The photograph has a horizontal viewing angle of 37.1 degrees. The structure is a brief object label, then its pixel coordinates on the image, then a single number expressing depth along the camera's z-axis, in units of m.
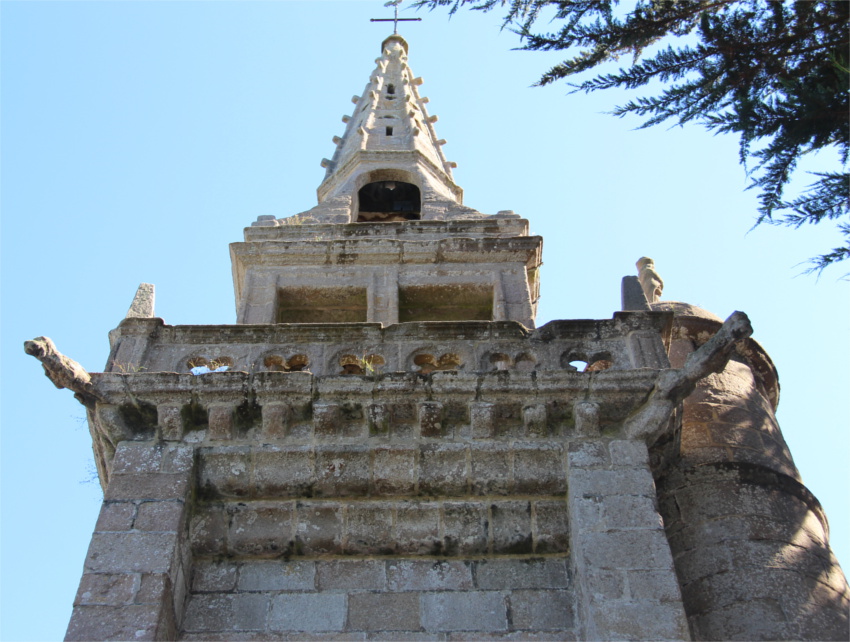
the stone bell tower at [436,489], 7.38
